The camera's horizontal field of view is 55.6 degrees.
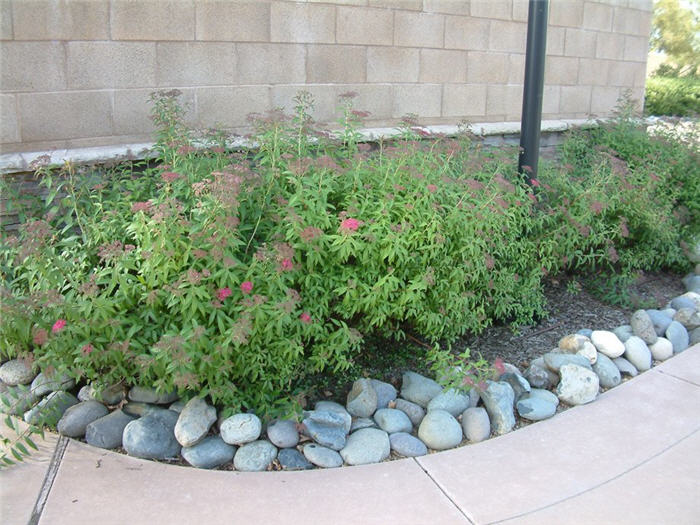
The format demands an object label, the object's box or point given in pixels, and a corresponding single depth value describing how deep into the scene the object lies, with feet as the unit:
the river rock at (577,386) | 12.62
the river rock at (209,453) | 10.39
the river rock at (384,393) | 12.19
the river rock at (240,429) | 10.59
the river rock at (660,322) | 15.76
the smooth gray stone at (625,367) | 14.14
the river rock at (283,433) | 10.77
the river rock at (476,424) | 11.40
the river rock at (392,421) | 11.43
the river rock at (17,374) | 12.35
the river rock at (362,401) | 11.75
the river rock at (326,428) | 10.83
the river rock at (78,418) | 10.91
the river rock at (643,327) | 15.07
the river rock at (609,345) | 14.29
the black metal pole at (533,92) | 16.85
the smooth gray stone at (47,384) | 11.77
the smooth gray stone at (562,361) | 13.29
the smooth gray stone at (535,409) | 12.03
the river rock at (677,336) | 15.44
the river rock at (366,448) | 10.68
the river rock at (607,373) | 13.58
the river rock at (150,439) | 10.46
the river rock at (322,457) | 10.51
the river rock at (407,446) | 10.92
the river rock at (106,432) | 10.69
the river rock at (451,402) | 11.88
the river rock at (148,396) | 11.54
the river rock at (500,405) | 11.70
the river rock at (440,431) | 11.13
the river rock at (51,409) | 10.92
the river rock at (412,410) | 11.89
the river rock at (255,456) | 10.34
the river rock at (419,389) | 12.33
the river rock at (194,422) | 10.49
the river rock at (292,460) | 10.47
